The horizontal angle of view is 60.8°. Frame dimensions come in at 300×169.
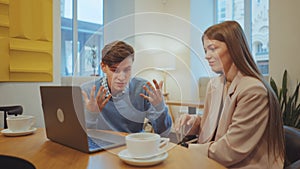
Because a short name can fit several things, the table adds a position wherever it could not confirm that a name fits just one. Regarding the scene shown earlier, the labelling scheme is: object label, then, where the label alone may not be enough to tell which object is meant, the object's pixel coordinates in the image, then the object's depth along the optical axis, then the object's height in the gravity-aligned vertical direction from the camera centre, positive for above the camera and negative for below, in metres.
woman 1.00 -0.15
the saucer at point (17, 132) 1.09 -0.24
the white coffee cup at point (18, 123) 1.11 -0.20
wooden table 0.68 -0.24
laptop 0.77 -0.15
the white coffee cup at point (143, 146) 0.67 -0.18
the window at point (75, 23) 3.42 +0.78
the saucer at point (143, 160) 0.66 -0.22
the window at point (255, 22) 3.69 +0.81
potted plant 2.60 -0.30
